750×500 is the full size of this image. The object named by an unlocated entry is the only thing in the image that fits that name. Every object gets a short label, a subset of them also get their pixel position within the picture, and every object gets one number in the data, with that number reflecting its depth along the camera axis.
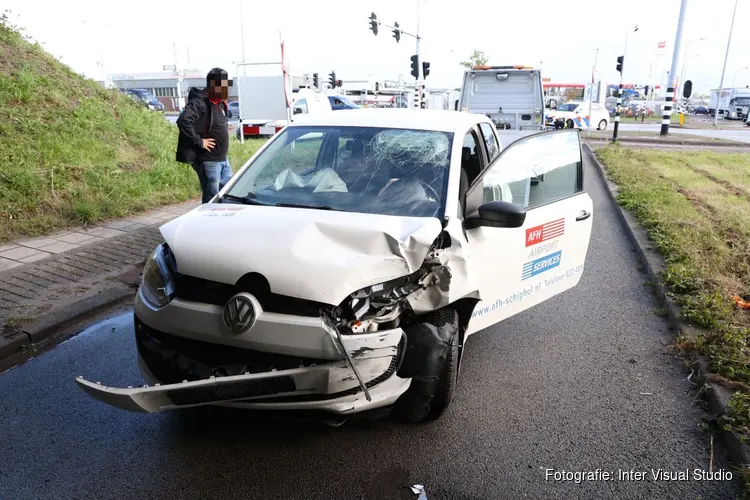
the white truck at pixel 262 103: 18.86
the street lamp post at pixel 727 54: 42.73
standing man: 6.10
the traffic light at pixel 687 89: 27.42
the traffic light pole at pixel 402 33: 29.05
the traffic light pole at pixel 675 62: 23.53
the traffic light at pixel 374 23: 28.97
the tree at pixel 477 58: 60.16
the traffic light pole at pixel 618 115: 23.33
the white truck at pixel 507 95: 15.46
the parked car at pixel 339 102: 31.87
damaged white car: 2.65
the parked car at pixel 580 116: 32.25
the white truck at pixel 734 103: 56.06
